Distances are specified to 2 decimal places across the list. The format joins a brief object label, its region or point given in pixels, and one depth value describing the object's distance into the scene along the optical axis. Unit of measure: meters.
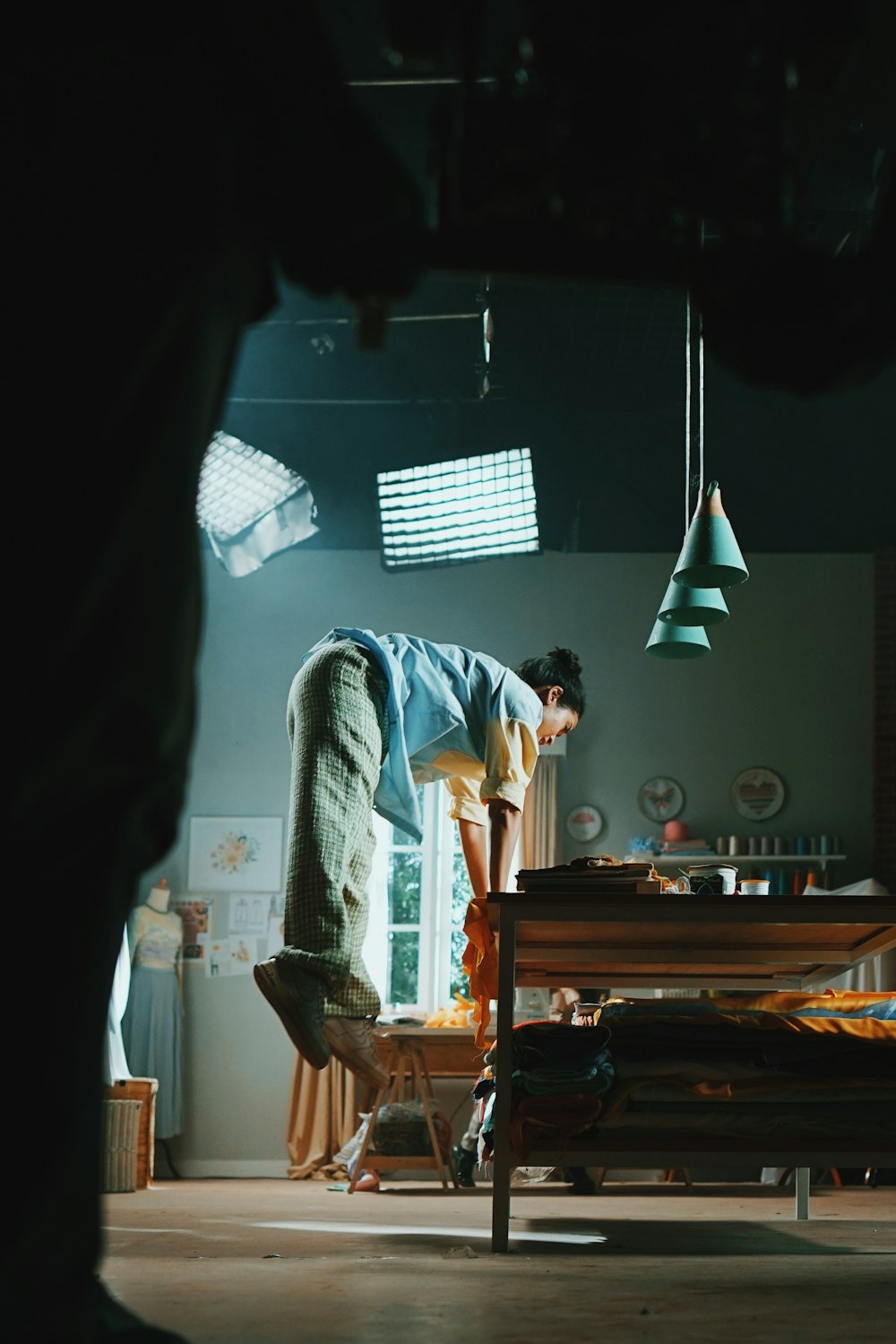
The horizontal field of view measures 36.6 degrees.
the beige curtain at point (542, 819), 8.34
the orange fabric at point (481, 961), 3.24
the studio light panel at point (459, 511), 8.11
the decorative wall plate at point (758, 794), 8.57
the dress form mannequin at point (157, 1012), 8.06
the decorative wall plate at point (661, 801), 8.56
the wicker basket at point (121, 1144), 6.23
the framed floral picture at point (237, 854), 8.44
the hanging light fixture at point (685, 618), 4.70
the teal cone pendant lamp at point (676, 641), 4.93
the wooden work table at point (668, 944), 2.67
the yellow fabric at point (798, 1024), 2.78
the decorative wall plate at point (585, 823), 8.51
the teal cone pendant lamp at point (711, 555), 4.50
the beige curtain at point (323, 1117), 7.87
